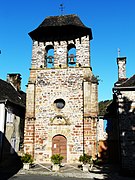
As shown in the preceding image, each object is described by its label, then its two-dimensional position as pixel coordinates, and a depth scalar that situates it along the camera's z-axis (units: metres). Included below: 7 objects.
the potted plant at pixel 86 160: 13.86
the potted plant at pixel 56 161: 13.63
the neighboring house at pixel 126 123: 12.84
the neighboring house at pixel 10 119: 15.88
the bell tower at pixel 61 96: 16.02
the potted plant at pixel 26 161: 13.99
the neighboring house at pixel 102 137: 18.82
